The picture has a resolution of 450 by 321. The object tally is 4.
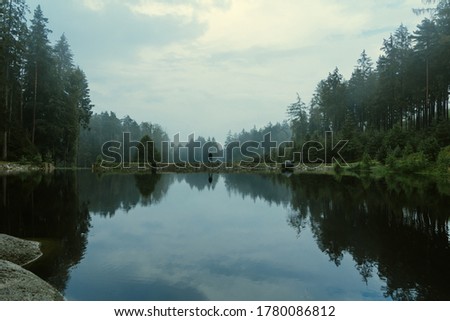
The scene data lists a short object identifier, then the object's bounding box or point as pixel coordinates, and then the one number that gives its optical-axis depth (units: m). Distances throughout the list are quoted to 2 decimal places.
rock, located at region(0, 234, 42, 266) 9.07
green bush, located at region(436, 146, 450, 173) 33.54
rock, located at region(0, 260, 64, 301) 6.36
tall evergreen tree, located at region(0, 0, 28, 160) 38.84
